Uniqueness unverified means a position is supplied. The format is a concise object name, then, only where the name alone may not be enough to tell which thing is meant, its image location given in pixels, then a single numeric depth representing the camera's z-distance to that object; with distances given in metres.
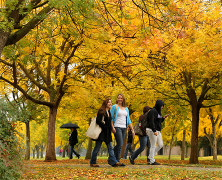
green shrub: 8.83
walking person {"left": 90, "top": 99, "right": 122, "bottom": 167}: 15.08
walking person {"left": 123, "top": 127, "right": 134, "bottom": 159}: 26.20
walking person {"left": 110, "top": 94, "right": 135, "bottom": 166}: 15.64
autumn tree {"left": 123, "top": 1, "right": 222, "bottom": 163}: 21.87
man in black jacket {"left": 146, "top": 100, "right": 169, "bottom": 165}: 17.19
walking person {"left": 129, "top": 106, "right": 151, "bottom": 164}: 18.35
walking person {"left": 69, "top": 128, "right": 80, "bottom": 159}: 32.26
